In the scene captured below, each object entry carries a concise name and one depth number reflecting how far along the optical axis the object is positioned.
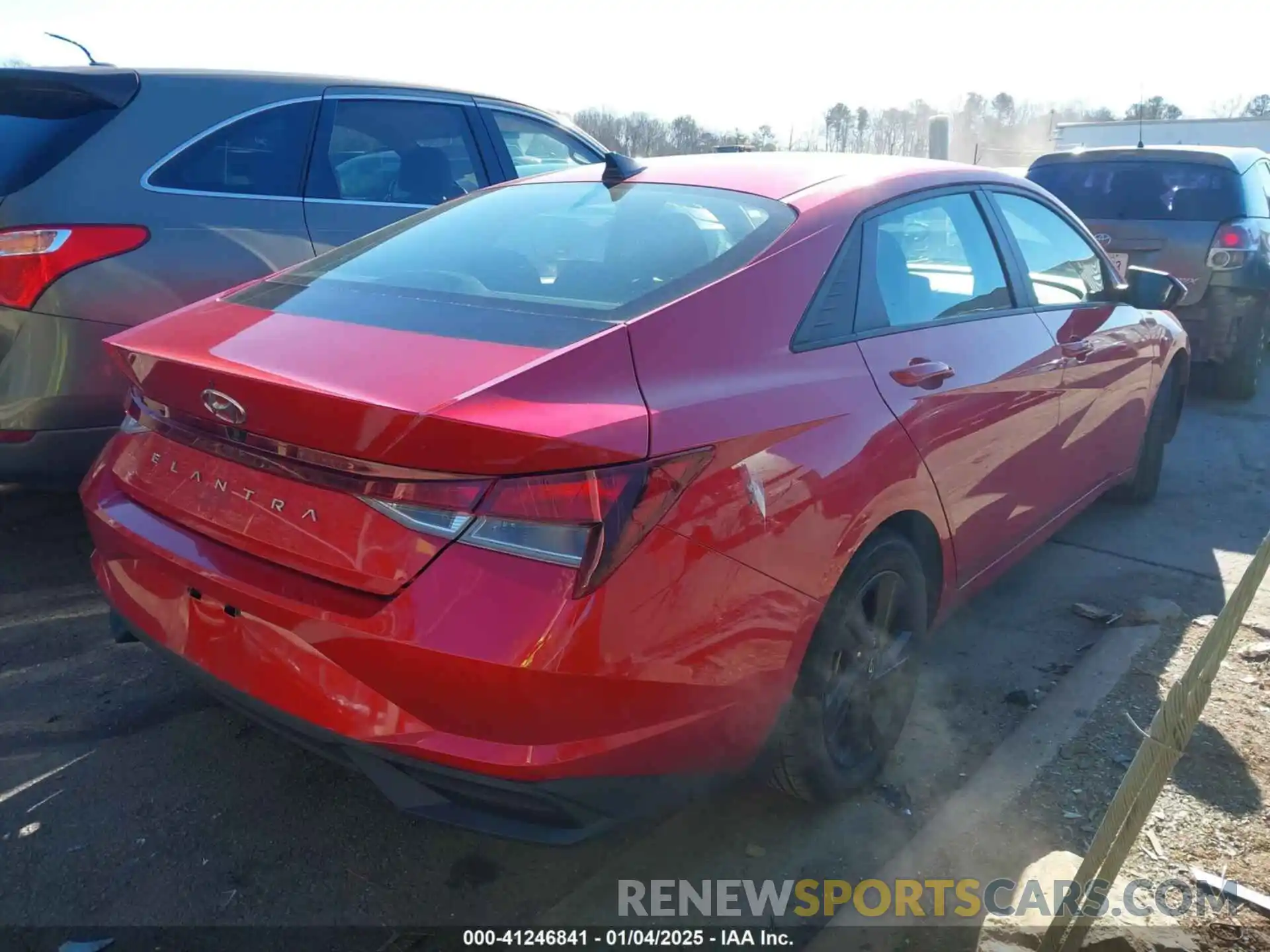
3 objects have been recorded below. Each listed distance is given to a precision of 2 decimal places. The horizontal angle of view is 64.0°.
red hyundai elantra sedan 1.79
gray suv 3.41
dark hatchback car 6.59
